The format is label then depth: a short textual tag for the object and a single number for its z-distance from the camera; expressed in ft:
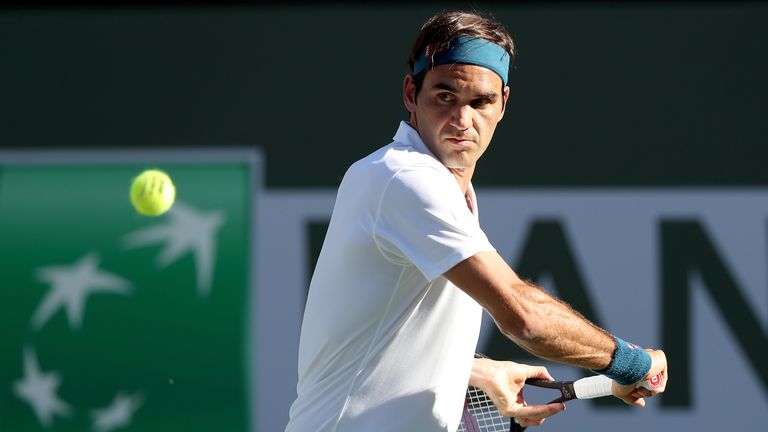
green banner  44.24
